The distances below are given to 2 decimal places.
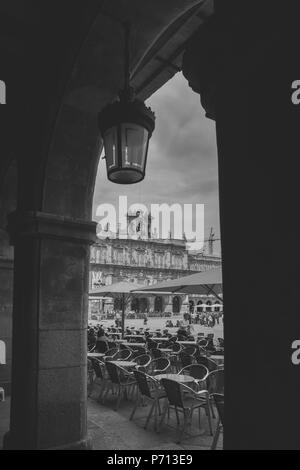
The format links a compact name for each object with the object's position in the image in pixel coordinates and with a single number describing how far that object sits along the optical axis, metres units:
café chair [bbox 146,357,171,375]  7.00
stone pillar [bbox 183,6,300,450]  1.03
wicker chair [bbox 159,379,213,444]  5.02
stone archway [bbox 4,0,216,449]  3.79
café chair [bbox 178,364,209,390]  6.17
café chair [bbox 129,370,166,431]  5.64
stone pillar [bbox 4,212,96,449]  3.88
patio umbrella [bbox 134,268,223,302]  8.99
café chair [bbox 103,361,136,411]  6.53
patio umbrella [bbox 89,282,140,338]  13.97
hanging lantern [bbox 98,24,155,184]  2.77
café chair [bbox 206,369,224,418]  5.95
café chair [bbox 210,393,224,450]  3.93
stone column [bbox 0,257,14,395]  7.03
